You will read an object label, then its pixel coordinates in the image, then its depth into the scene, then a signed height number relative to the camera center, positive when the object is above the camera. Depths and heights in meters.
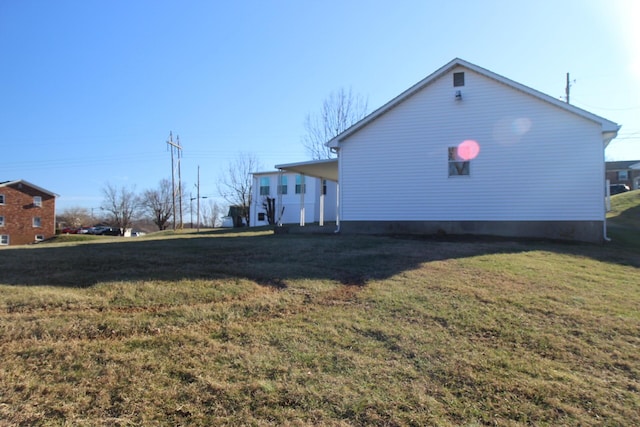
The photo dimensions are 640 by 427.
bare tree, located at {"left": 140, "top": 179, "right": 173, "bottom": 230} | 62.78 +2.17
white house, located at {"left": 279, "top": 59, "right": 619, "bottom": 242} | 12.27 +1.75
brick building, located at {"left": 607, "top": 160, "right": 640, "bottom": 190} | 48.97 +4.93
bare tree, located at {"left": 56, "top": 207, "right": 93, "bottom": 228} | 75.73 +0.51
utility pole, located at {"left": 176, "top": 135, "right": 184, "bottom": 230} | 37.56 +3.37
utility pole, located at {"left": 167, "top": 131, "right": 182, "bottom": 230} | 36.14 +5.65
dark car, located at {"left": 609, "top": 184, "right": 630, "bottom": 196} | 38.19 +2.29
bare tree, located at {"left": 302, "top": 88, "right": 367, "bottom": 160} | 30.09 +7.28
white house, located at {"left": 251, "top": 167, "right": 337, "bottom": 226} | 28.33 +1.57
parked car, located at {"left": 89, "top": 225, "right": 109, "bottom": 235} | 54.59 -1.37
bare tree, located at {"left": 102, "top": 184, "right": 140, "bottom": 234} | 71.88 +1.92
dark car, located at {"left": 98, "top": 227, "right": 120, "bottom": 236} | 53.34 -1.51
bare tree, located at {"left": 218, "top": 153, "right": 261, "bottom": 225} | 41.25 +2.30
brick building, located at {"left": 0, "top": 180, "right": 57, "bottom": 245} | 43.38 +0.91
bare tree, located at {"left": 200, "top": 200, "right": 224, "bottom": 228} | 70.31 +0.09
